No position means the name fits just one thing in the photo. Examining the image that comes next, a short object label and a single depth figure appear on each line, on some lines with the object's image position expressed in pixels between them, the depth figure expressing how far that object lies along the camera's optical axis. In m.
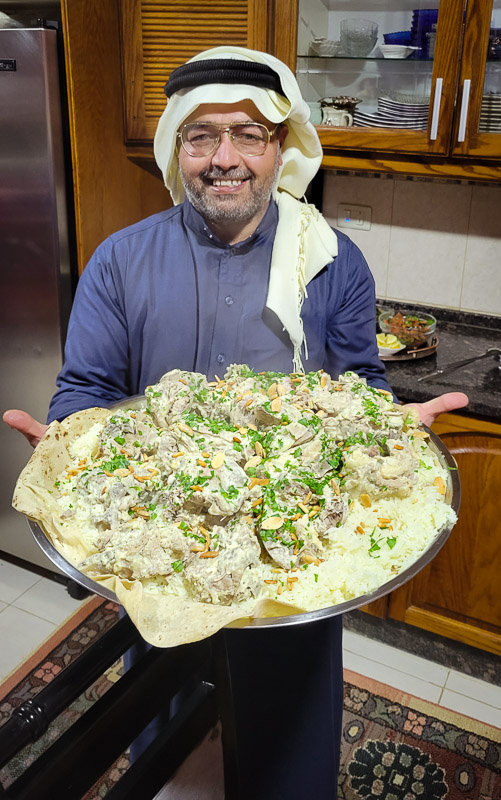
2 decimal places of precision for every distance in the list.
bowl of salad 2.49
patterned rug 2.08
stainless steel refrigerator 2.28
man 1.61
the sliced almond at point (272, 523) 1.04
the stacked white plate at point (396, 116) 2.29
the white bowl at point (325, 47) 2.38
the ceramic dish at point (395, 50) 2.27
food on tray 1.01
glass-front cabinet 2.13
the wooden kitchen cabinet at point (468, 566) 2.23
